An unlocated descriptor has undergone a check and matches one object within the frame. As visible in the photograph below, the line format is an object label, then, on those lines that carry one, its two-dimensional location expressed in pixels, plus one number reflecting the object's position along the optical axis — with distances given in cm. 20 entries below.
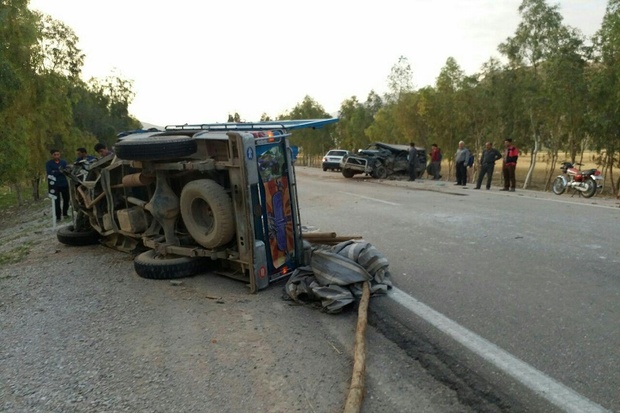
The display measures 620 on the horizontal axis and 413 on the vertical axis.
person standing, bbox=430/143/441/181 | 2347
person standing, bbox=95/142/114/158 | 907
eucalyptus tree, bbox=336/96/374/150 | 5659
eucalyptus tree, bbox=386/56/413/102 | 4281
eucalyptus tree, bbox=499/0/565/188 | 2906
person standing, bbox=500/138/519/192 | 1560
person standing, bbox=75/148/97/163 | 1044
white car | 3496
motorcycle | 1520
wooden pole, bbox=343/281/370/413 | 274
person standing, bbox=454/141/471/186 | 1886
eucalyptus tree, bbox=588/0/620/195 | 1947
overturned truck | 496
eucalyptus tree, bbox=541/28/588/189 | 2298
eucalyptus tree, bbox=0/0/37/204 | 1483
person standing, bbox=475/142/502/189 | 1644
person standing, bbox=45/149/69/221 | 1119
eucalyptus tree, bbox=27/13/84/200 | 2173
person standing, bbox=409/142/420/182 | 2245
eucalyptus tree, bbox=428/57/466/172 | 3472
